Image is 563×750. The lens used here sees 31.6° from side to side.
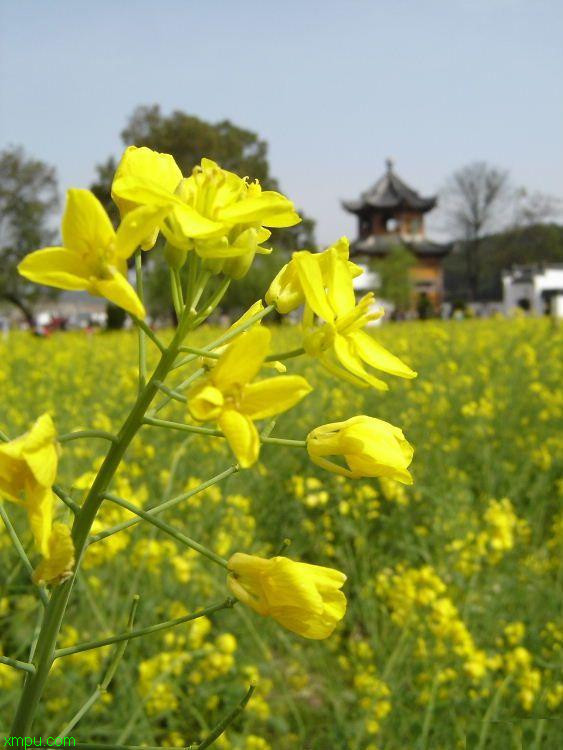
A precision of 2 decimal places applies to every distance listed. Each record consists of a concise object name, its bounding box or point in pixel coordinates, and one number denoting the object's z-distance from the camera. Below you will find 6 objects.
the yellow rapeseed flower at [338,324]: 0.11
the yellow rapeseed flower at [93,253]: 0.11
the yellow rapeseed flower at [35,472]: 0.10
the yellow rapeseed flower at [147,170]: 0.11
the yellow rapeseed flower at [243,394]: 0.10
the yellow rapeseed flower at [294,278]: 0.12
